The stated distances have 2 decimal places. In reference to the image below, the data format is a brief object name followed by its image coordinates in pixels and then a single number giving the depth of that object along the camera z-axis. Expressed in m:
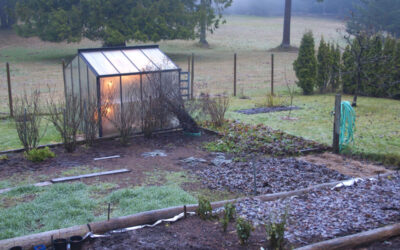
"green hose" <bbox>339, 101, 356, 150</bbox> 9.11
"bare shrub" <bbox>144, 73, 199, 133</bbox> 10.49
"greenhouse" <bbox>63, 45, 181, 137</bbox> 10.15
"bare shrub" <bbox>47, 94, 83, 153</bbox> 8.98
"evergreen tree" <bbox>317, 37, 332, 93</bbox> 17.28
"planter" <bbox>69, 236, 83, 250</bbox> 4.51
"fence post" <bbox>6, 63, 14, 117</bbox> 12.67
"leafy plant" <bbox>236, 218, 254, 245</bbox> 4.50
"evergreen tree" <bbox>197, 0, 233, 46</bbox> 31.33
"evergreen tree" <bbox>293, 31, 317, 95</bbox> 17.22
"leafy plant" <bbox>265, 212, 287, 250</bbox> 4.36
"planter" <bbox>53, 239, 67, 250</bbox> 4.47
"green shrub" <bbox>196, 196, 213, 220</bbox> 5.22
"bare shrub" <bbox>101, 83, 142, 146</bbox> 9.82
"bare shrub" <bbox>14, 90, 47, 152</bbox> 8.58
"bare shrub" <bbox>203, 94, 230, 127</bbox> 11.25
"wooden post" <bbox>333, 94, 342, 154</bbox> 8.74
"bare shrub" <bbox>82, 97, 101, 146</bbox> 9.45
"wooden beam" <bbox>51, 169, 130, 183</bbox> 7.34
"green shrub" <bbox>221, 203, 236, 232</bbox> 4.86
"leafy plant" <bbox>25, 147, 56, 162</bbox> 8.45
